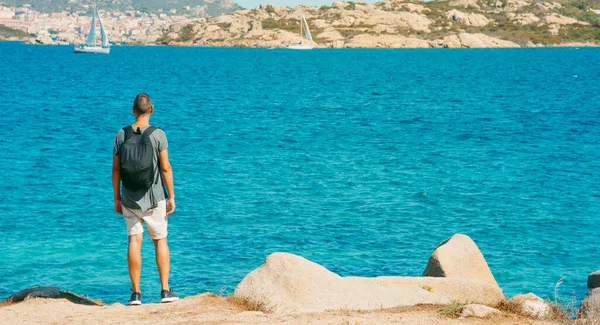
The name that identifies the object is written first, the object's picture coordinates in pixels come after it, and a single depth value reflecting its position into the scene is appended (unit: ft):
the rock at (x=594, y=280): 42.88
